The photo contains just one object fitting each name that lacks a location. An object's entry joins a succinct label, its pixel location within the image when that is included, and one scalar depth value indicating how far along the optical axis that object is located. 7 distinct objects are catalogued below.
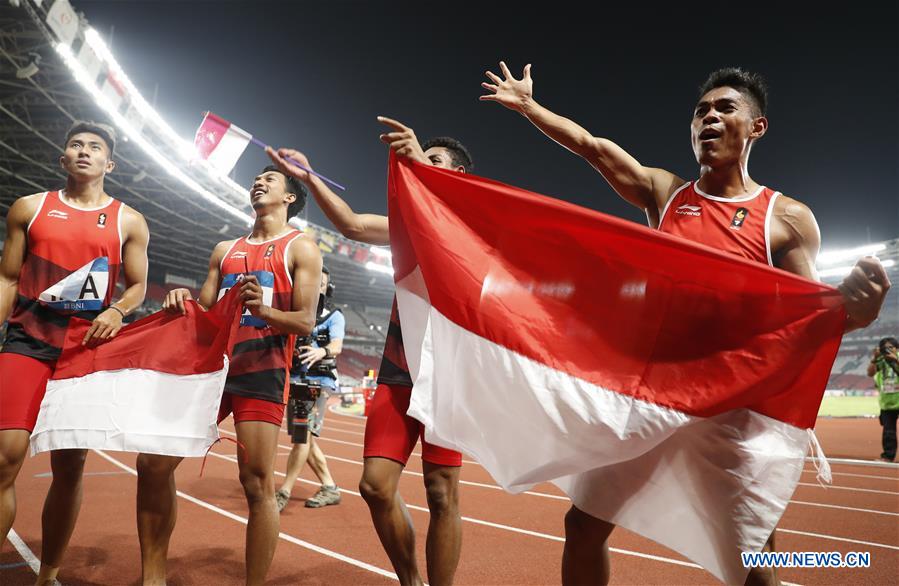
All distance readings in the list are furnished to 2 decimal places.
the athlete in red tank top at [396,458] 2.62
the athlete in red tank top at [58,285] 2.74
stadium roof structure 14.48
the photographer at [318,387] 5.43
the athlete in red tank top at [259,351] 2.72
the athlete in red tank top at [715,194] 2.11
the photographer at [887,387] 9.35
